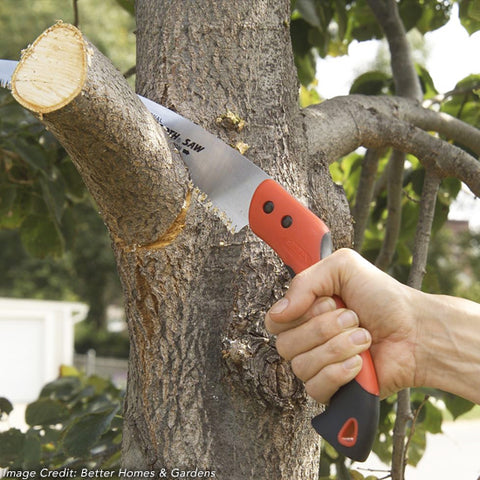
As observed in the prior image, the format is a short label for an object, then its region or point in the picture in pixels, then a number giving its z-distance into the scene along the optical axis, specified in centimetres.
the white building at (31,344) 1541
